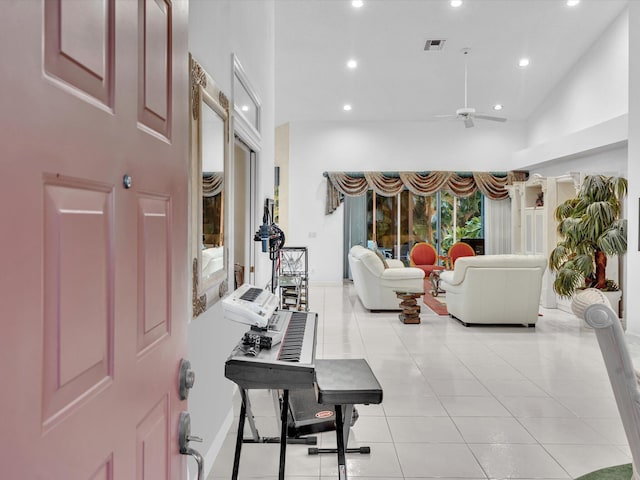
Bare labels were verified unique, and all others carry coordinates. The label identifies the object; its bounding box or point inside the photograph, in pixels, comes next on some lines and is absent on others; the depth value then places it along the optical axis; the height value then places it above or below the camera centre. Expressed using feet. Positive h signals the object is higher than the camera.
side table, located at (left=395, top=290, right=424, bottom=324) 20.83 -3.14
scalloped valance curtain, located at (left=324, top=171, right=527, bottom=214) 33.50 +3.67
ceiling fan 22.72 +5.82
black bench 6.84 -2.26
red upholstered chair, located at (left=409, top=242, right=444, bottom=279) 33.58 -1.46
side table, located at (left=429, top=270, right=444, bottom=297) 27.34 -2.72
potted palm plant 19.92 +0.06
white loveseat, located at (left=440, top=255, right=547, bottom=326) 19.63 -2.16
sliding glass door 35.68 +1.15
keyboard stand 6.57 -2.95
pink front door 1.69 -0.02
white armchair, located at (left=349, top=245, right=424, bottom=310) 22.70 -2.17
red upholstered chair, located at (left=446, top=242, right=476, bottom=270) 33.06 -1.09
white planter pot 20.66 -2.67
